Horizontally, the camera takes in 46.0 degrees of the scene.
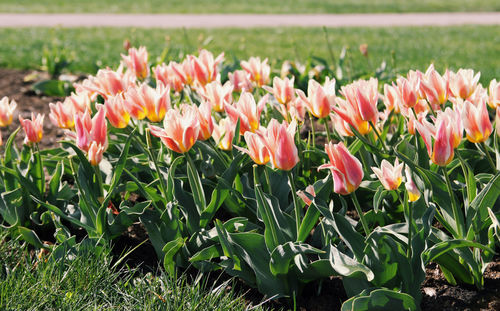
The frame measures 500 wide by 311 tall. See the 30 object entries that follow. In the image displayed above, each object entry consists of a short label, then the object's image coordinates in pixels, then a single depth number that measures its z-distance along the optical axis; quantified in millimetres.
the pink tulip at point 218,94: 2602
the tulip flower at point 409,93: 2258
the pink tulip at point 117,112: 2355
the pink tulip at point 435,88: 2287
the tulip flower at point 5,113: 2686
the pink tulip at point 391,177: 1716
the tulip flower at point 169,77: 3066
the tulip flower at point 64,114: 2609
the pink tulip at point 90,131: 2240
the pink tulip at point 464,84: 2395
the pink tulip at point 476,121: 1902
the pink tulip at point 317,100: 2213
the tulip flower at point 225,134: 2416
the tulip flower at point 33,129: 2504
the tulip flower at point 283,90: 2656
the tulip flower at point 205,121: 2234
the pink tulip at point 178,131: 2008
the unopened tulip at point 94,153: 2197
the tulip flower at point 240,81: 3012
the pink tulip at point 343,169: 1726
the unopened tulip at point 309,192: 1952
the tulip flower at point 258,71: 3082
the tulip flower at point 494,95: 2219
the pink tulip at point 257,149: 1917
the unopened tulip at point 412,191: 1650
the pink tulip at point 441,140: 1729
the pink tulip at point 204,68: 2941
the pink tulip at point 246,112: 2293
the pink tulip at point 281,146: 1821
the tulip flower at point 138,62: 3256
